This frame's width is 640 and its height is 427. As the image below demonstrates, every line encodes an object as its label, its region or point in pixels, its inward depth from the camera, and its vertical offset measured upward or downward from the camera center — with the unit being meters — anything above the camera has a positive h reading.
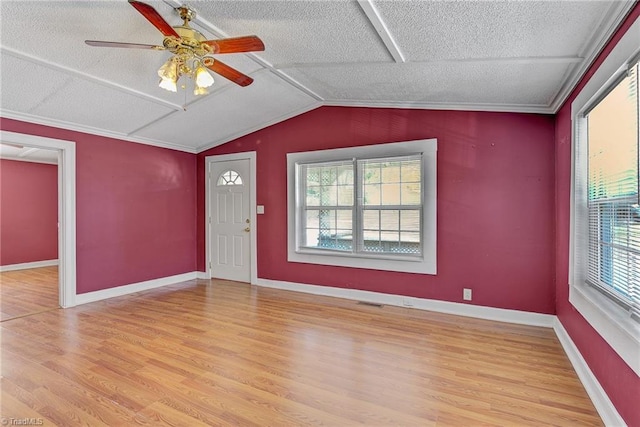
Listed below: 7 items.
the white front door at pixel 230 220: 5.30 -0.17
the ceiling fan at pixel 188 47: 2.02 +1.04
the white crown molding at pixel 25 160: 6.17 +0.97
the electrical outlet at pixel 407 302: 3.98 -1.11
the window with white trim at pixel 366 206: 3.90 +0.05
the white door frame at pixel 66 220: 4.04 -0.13
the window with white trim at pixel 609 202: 1.76 +0.06
